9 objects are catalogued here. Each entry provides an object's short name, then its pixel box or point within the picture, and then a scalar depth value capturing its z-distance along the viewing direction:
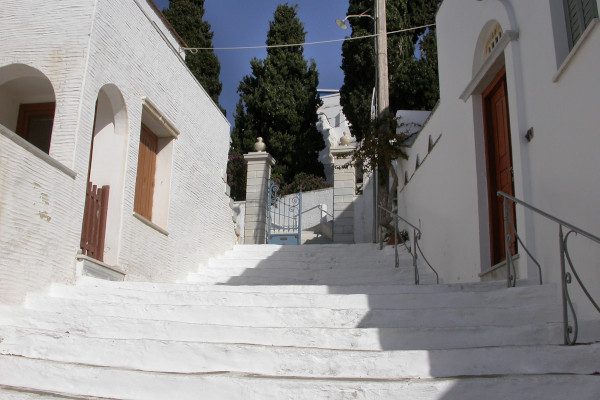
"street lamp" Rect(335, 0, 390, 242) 11.96
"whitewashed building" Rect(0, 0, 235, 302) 5.08
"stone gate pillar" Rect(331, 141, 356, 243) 12.95
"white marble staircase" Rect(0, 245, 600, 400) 3.17
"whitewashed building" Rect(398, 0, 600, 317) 4.31
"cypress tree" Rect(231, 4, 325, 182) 21.33
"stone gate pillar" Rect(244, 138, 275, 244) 12.80
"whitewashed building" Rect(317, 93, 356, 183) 22.47
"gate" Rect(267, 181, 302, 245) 13.14
